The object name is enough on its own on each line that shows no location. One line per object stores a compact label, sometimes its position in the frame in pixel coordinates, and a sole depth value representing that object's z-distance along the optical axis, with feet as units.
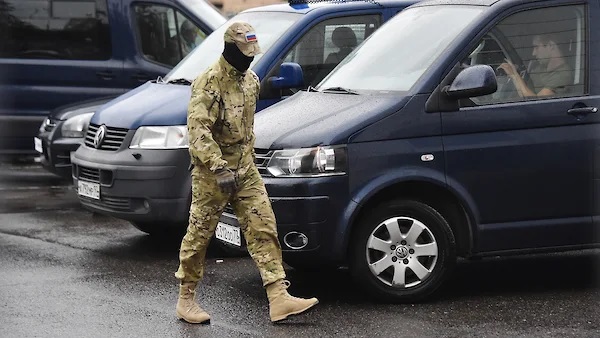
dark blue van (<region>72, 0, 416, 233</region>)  62.11
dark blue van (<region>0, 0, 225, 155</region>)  87.12
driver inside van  52.83
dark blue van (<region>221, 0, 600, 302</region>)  50.21
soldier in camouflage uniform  47.54
